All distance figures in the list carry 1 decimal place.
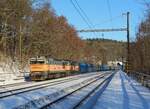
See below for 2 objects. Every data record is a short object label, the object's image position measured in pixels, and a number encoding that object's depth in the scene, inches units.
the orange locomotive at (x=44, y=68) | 941.4
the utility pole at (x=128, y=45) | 1344.6
